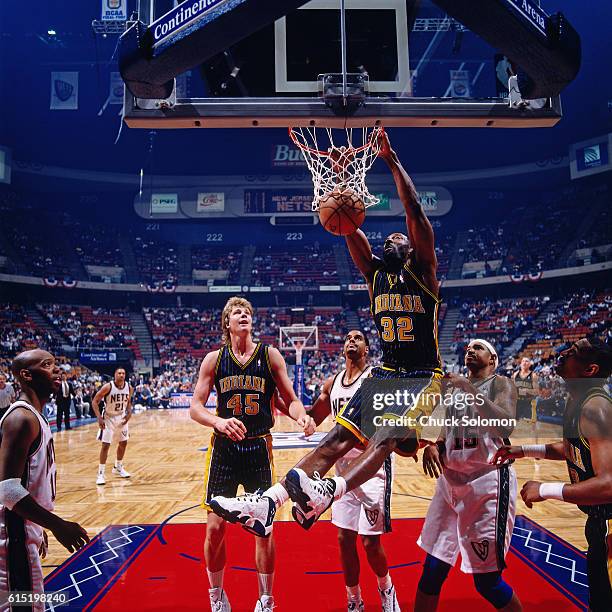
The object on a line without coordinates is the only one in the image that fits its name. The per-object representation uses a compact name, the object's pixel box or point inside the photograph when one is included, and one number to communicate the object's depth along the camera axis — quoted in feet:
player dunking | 8.81
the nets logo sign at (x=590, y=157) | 89.92
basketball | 10.96
